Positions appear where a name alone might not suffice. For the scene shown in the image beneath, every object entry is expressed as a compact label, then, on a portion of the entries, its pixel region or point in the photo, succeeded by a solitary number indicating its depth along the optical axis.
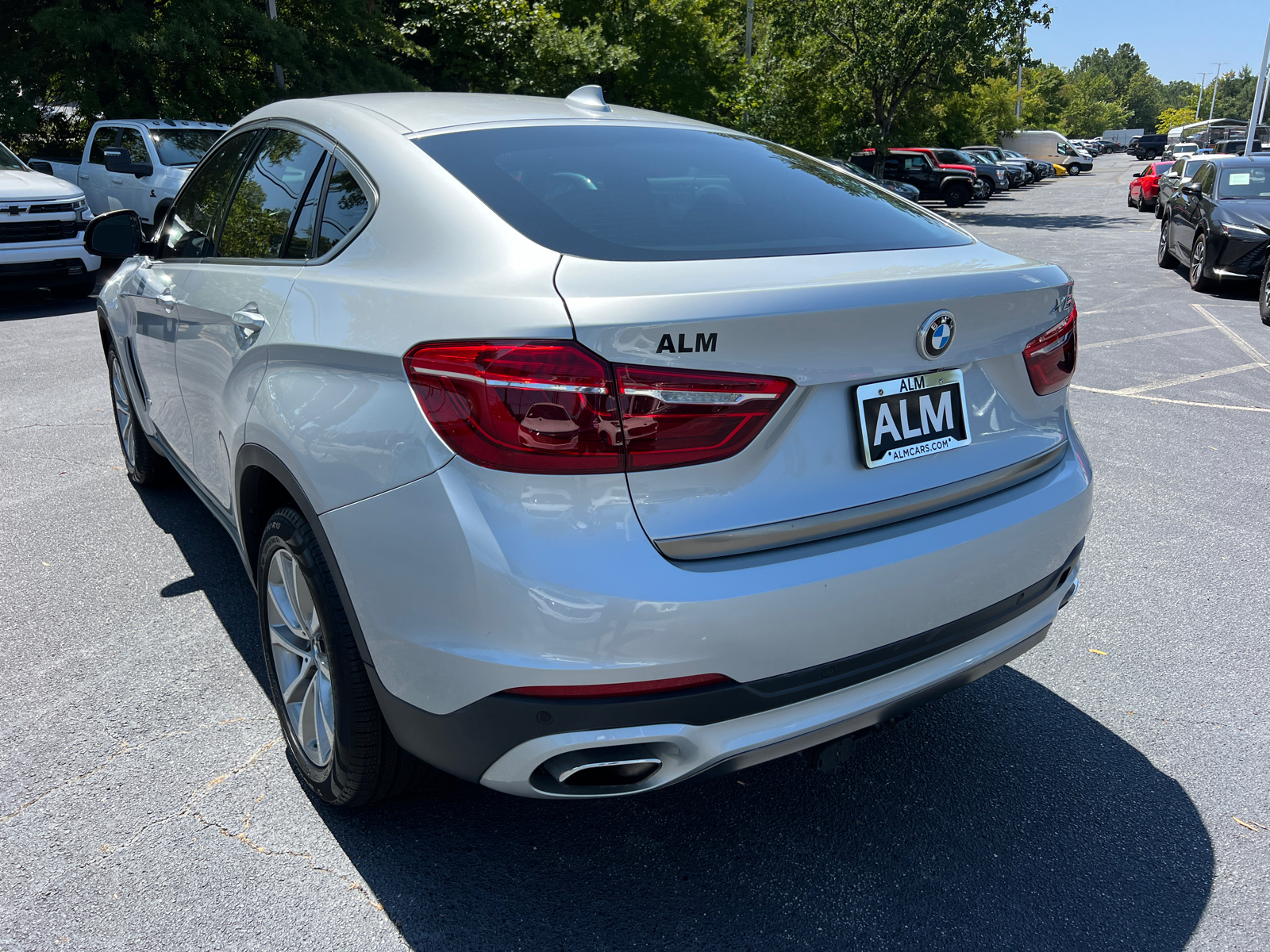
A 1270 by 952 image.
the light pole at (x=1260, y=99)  36.38
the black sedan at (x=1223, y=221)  11.43
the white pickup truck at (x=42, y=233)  10.47
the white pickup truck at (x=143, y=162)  12.95
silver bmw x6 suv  1.78
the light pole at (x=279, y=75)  20.21
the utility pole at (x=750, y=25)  28.52
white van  61.88
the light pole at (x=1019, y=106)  66.94
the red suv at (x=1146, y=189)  28.70
